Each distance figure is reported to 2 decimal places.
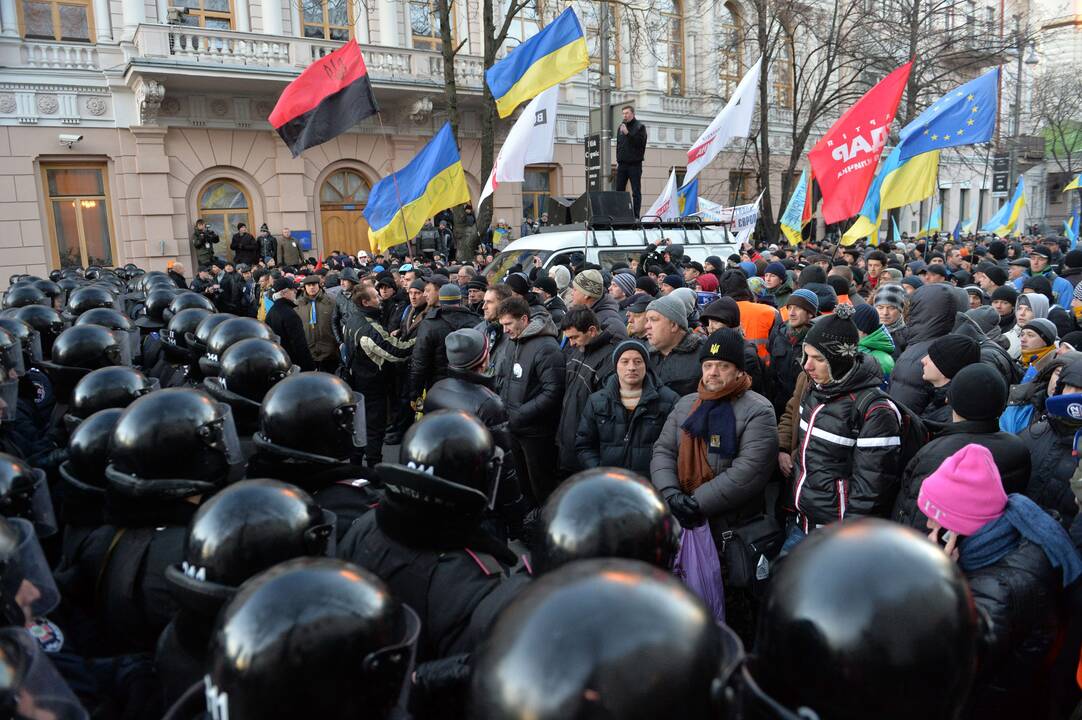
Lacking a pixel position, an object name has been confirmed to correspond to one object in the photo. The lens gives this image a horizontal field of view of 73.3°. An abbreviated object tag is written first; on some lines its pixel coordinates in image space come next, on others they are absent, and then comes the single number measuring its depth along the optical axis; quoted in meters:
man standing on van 14.14
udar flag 7.86
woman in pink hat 2.47
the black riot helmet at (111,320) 5.07
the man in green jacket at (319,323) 7.90
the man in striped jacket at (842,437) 3.18
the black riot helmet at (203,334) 4.76
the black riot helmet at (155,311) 6.68
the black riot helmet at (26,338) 4.70
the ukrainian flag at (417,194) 9.30
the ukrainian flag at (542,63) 9.64
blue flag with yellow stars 8.75
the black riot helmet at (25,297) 6.66
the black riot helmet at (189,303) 5.84
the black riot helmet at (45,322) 5.56
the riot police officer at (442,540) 2.03
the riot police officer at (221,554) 1.74
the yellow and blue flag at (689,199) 14.41
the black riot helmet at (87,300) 6.57
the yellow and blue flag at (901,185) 8.82
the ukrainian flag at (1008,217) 15.50
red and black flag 9.27
